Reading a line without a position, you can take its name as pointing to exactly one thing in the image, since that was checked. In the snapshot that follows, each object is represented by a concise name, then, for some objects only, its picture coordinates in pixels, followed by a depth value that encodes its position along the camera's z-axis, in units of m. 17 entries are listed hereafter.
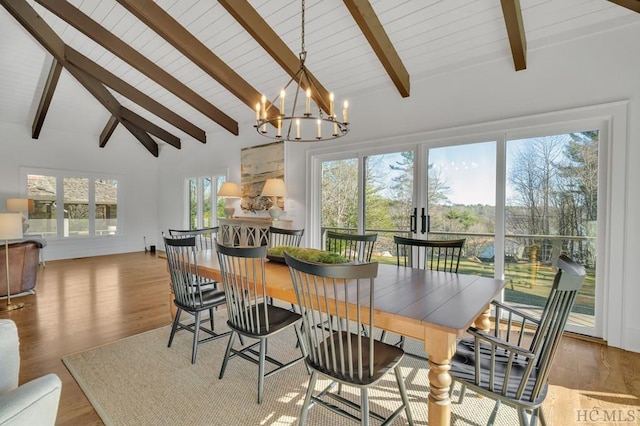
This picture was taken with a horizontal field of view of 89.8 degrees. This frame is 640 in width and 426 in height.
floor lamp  3.79
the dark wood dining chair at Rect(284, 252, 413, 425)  1.46
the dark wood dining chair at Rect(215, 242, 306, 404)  2.05
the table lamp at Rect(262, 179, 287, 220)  4.96
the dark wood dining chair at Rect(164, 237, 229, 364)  2.56
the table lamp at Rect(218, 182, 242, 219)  5.87
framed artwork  5.56
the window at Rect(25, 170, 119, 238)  7.11
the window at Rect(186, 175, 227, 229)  7.13
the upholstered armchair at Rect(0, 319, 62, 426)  0.90
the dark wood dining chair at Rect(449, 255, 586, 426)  1.34
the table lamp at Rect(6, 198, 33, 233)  6.36
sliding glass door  3.08
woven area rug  1.94
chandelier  4.32
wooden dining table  1.48
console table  5.45
